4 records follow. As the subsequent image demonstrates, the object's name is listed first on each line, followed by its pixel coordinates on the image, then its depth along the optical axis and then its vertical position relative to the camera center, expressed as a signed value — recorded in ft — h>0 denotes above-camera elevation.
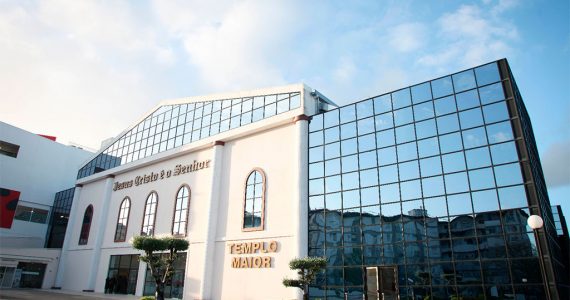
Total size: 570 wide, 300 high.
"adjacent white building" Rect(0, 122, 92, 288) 130.11 +31.54
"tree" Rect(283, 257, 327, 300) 62.49 +3.24
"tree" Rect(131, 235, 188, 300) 72.07 +7.07
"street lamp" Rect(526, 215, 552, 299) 41.65 +6.91
